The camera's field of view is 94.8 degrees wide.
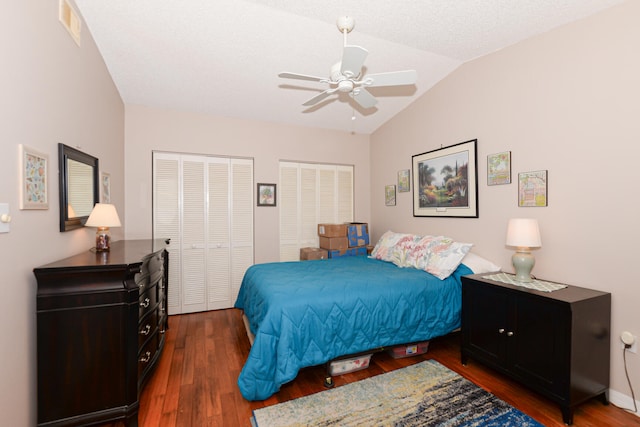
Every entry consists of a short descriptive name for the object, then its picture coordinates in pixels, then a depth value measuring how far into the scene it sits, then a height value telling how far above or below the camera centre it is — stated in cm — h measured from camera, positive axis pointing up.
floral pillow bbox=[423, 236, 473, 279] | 279 -45
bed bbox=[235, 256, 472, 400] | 210 -84
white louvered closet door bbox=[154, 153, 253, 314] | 383 -19
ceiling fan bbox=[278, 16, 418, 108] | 189 +98
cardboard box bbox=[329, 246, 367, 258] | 421 -61
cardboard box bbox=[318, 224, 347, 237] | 427 -29
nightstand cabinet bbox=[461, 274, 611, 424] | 190 -91
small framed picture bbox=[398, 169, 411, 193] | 407 +42
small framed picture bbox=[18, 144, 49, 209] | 159 +18
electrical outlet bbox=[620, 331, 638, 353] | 199 -88
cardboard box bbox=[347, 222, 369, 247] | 435 -36
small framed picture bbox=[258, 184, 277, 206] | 427 +22
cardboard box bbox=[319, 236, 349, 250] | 425 -48
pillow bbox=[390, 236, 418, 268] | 326 -47
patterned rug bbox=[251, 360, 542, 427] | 188 -135
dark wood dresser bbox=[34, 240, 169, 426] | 167 -77
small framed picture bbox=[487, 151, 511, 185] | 279 +41
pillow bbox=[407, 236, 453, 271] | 302 -41
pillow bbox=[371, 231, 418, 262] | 354 -43
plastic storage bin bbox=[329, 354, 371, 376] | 241 -128
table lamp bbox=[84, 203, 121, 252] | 219 -9
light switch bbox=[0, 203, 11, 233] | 143 -4
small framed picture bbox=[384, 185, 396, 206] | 438 +23
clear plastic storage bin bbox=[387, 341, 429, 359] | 266 -128
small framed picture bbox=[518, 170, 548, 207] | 250 +20
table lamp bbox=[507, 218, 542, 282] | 232 -24
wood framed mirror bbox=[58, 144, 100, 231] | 202 +19
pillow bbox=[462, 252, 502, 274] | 288 -54
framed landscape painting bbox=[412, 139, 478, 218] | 316 +34
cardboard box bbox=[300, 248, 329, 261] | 420 -63
